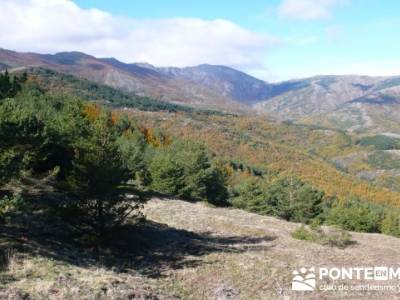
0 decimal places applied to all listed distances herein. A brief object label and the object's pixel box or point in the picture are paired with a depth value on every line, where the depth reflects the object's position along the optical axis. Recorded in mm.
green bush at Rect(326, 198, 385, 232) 62969
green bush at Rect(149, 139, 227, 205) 53281
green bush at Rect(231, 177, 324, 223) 69062
